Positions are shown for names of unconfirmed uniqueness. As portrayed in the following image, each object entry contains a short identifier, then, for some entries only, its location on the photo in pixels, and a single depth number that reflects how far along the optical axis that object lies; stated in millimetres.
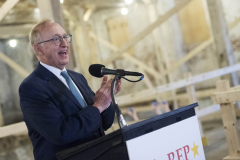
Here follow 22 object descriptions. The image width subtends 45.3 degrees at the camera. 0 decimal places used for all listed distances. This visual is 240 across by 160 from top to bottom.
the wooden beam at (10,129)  2779
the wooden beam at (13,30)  6123
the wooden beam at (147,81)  7905
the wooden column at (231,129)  2996
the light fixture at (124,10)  9345
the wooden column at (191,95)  4480
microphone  1563
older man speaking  1552
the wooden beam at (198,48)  7430
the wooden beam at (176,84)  3894
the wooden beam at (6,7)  3131
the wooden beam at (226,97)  2873
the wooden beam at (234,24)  6885
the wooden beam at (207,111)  4176
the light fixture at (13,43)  7165
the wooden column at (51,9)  2744
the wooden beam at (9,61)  5023
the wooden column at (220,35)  5469
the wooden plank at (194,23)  8188
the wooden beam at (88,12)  8802
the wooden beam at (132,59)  8070
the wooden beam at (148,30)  4948
